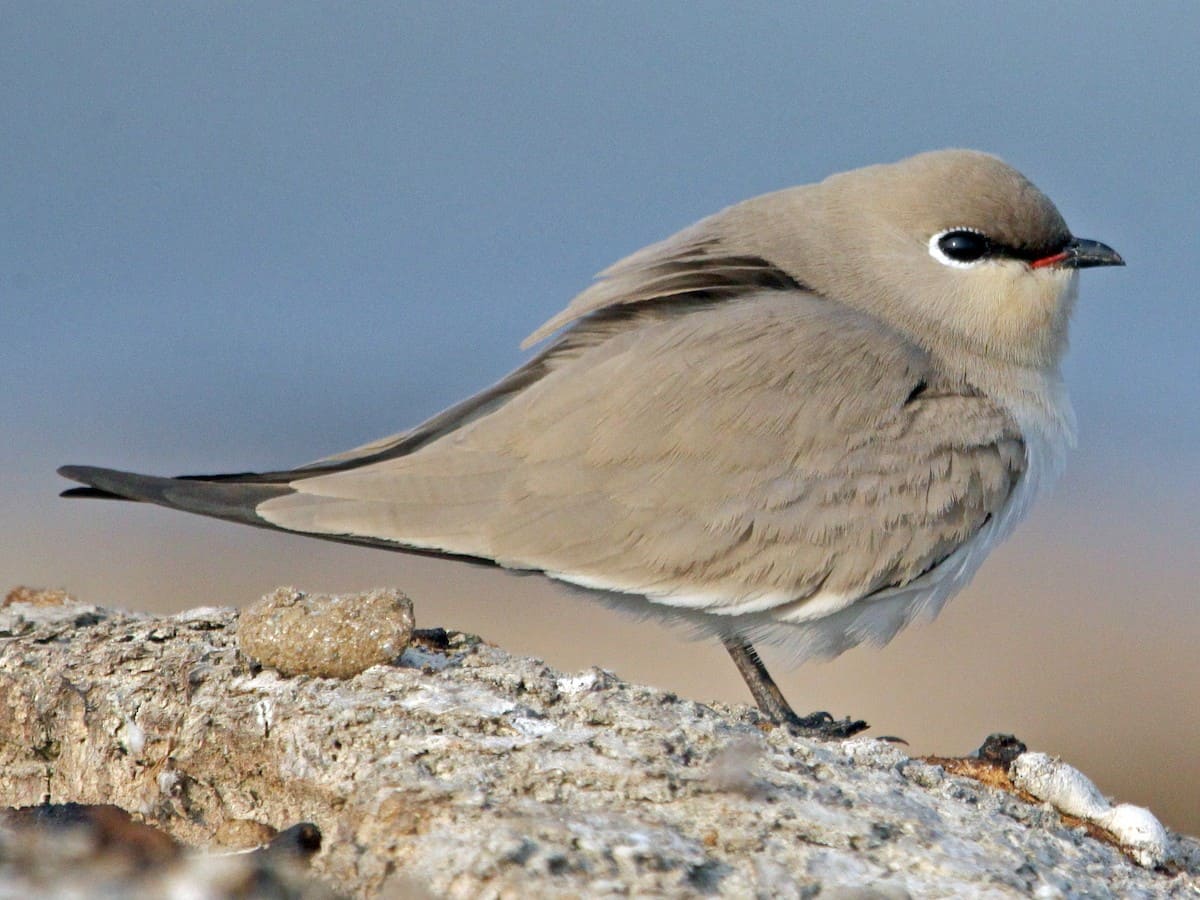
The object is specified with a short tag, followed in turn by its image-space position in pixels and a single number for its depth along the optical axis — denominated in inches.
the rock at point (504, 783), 224.2
